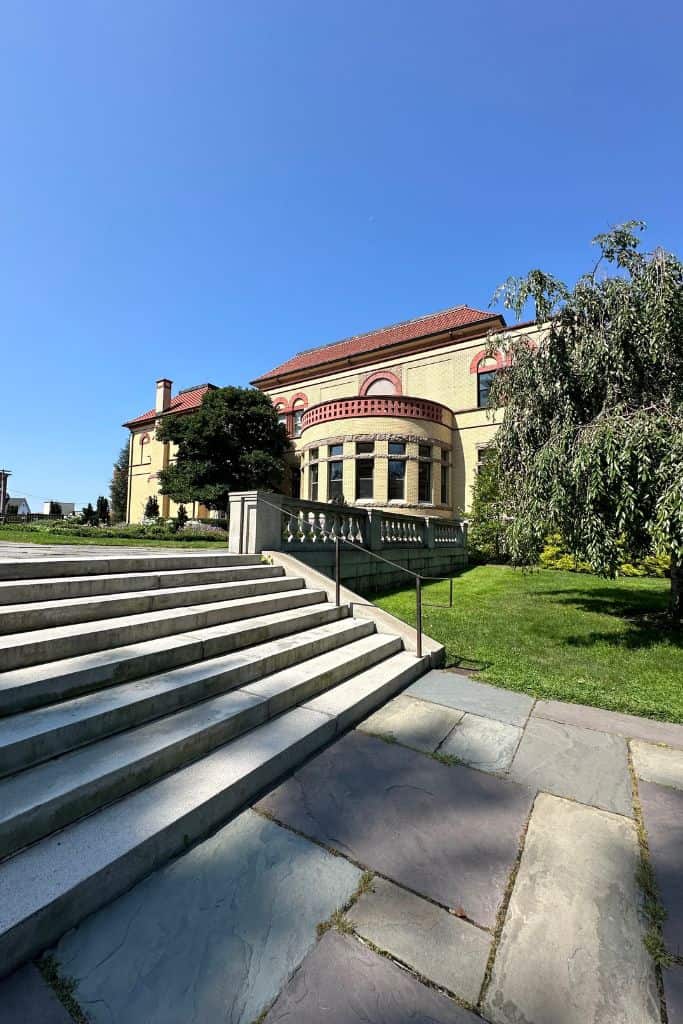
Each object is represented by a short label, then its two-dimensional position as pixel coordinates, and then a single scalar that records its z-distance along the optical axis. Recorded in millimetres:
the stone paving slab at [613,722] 3561
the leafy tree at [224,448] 26453
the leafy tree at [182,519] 25581
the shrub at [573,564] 13328
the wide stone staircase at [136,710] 1896
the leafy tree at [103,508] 45503
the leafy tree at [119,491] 43875
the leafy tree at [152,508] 34434
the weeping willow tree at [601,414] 5336
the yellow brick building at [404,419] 20922
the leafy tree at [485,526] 16636
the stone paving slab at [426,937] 1608
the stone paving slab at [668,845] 1808
